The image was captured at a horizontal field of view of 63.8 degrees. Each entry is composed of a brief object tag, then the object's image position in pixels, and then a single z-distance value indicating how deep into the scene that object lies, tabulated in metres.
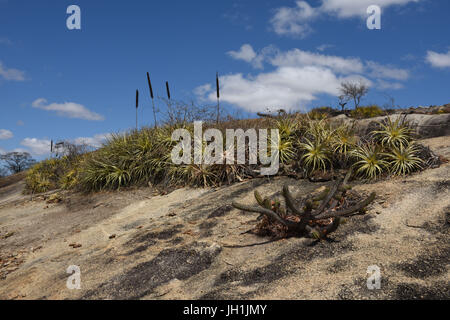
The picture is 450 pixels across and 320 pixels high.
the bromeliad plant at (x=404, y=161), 5.72
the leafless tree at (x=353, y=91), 26.39
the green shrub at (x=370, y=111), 15.46
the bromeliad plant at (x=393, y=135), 6.44
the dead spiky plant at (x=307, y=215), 3.92
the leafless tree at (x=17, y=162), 22.19
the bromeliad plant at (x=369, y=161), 5.82
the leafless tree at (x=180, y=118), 9.57
